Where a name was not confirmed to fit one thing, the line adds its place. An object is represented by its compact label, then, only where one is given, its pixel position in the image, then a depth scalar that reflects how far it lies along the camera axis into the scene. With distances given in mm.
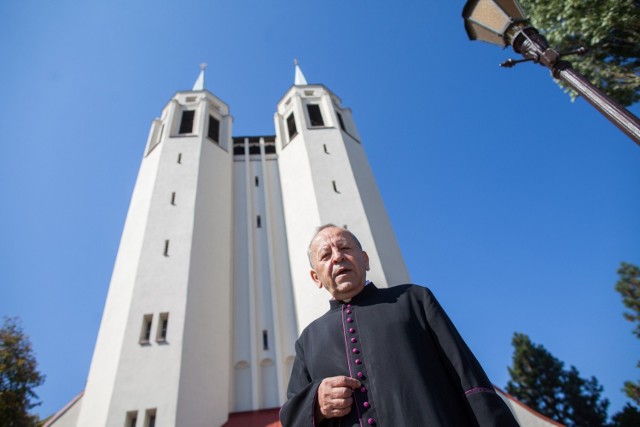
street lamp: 3168
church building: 10156
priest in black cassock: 1873
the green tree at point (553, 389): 28953
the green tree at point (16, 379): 14289
